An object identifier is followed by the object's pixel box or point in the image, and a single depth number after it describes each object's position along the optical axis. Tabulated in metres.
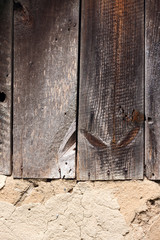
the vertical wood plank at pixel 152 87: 1.75
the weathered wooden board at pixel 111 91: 1.76
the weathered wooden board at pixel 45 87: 1.80
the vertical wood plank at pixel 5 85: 1.84
